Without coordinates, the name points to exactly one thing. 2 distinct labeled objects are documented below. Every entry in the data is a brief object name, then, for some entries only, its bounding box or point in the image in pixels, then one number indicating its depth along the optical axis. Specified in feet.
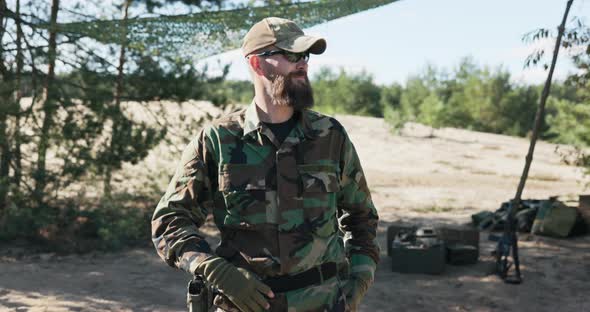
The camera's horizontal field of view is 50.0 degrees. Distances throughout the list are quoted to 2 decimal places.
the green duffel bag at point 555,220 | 26.91
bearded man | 6.14
